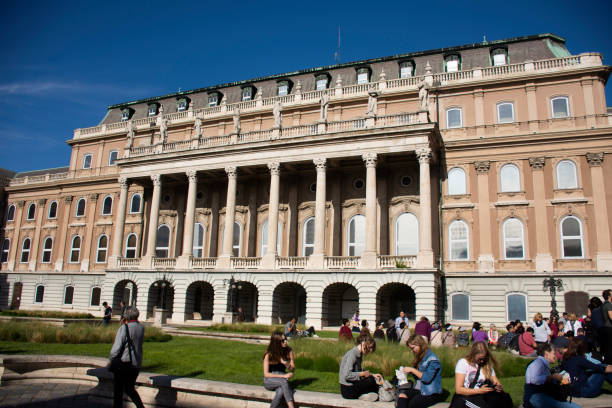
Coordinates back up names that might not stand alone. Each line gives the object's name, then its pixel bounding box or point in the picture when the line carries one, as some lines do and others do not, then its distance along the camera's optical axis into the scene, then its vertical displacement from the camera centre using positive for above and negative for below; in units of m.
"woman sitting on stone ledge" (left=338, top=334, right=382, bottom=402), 9.48 -1.50
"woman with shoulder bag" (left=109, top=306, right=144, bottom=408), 9.06 -1.17
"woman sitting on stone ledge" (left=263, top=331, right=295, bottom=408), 9.26 -1.43
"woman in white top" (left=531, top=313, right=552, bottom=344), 19.52 -1.07
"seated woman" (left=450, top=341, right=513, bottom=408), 8.21 -1.33
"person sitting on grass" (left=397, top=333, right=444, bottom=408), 8.88 -1.40
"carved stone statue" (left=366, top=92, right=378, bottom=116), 34.34 +13.48
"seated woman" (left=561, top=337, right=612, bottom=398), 10.52 -1.43
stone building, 31.72 +7.80
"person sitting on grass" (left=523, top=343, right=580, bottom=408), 8.48 -1.34
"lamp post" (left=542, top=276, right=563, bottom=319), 27.49 +1.01
